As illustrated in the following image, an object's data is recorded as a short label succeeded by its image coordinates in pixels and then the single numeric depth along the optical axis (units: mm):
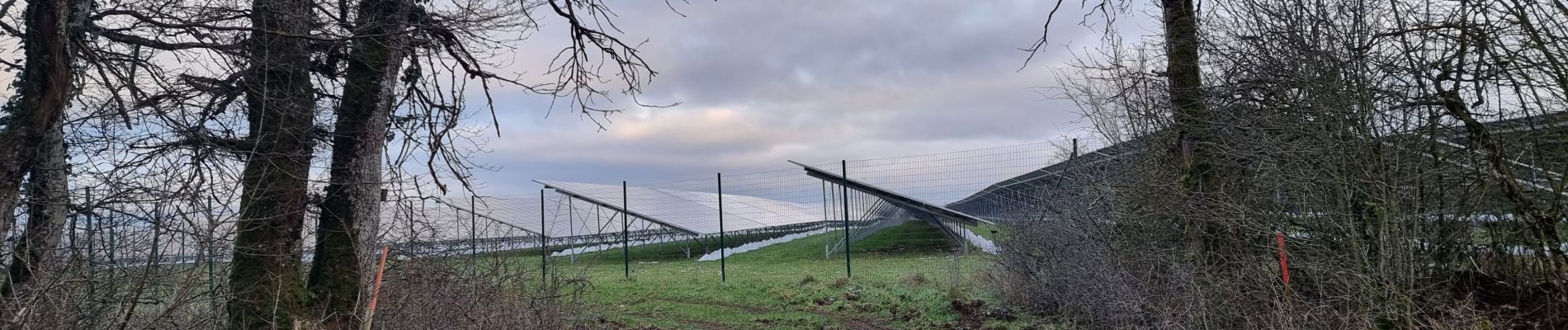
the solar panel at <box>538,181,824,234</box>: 16766
